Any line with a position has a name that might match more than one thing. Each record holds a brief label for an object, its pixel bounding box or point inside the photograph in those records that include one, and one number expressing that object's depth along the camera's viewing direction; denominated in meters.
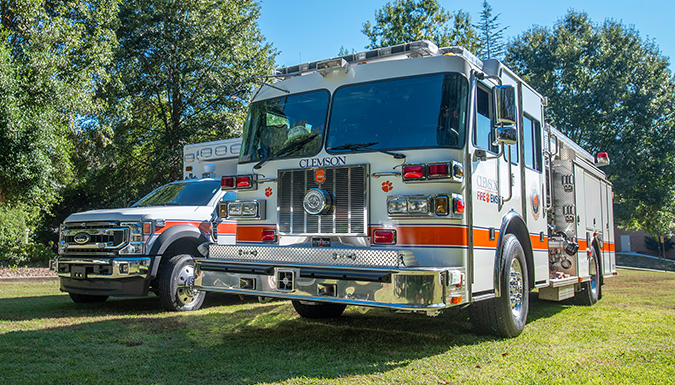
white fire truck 4.81
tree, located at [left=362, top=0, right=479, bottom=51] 26.67
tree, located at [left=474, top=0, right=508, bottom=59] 27.97
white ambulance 7.44
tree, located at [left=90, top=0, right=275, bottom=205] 19.66
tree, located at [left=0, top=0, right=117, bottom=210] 13.27
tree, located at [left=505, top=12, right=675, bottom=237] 27.22
